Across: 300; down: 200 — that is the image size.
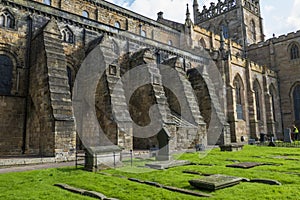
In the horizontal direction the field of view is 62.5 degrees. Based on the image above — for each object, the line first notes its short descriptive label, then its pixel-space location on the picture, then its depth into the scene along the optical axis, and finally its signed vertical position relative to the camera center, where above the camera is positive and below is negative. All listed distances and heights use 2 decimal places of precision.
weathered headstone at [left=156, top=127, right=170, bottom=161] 10.54 -0.67
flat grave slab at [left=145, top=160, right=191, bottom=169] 9.12 -1.29
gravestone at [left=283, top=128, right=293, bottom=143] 21.50 -0.63
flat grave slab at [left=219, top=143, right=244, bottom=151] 15.31 -1.14
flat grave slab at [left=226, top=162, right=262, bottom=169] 8.79 -1.32
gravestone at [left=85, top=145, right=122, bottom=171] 8.85 -0.97
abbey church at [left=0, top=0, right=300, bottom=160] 12.11 +2.98
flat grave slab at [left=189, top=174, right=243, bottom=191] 5.71 -1.26
